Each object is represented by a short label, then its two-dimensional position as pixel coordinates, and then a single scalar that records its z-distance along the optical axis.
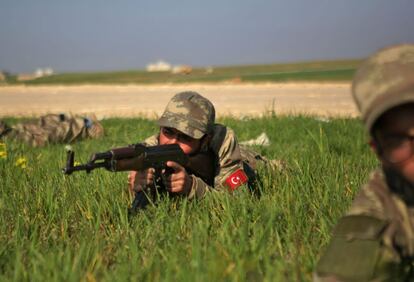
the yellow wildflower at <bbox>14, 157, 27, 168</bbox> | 4.00
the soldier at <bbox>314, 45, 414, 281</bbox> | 1.57
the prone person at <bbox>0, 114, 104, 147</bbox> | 6.80
